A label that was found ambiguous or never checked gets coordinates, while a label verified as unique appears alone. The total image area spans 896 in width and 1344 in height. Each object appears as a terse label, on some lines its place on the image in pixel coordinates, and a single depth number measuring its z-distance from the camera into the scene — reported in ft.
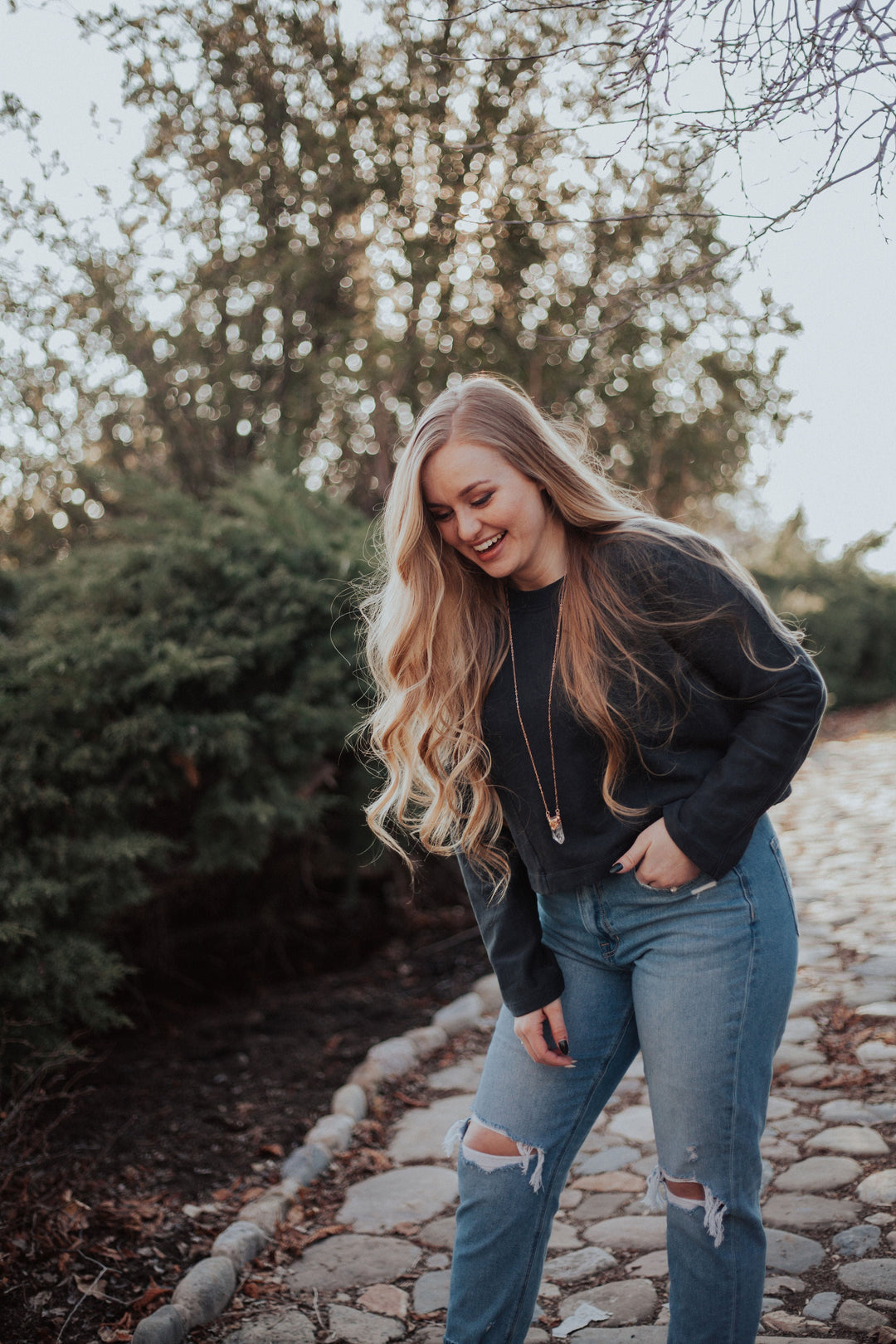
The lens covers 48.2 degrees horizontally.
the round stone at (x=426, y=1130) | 11.62
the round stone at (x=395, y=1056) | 13.53
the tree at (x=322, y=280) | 19.76
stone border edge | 8.34
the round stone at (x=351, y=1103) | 12.34
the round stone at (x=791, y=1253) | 8.45
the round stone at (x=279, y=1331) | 8.21
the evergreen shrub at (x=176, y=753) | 11.70
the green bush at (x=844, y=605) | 46.37
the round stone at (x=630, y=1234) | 9.29
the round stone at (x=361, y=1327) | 8.26
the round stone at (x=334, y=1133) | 11.64
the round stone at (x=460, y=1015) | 14.96
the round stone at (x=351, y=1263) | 9.15
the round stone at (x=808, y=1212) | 9.07
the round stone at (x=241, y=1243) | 9.29
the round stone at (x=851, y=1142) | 10.25
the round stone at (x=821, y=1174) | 9.74
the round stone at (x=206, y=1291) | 8.39
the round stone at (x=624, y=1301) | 8.06
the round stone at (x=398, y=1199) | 10.24
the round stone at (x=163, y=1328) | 7.85
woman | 5.84
